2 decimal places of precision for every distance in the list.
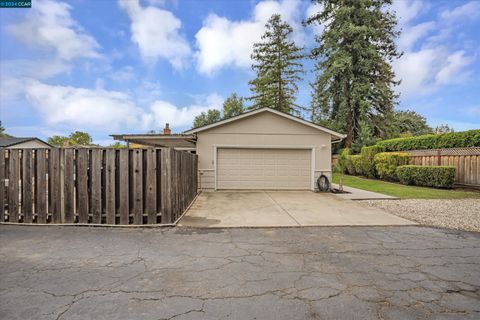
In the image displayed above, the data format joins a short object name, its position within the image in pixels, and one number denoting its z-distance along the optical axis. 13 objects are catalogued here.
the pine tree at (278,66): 27.36
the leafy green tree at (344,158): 20.36
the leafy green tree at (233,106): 39.47
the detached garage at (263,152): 11.38
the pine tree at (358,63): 21.67
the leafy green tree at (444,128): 36.60
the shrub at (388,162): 14.30
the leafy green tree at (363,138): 20.75
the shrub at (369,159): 16.75
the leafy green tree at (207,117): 46.84
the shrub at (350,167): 19.52
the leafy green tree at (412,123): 29.37
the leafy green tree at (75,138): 46.47
